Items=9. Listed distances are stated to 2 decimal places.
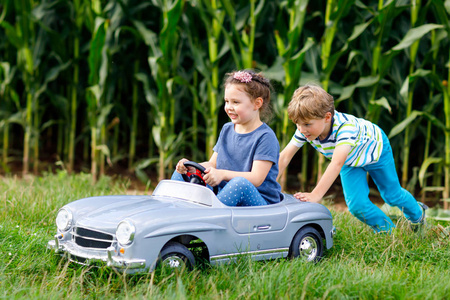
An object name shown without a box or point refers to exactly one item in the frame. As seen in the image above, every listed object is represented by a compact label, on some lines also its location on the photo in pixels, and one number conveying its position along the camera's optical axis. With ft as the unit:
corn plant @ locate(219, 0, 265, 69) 15.94
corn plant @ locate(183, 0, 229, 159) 16.61
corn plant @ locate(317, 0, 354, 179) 14.96
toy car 7.64
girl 9.50
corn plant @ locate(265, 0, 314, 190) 15.14
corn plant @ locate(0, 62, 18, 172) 18.16
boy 9.78
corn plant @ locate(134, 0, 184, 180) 16.34
